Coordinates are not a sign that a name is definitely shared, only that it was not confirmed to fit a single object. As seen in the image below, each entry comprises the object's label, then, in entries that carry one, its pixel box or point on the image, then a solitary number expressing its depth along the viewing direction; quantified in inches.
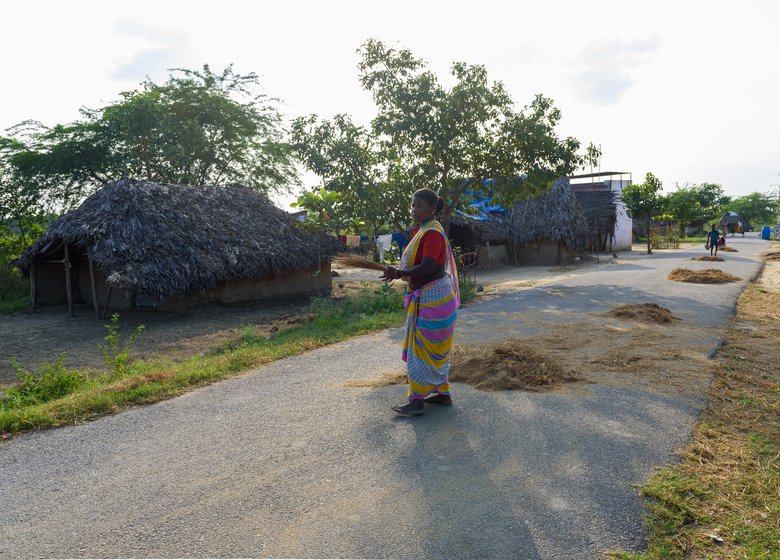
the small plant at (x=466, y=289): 478.7
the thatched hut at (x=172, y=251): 454.6
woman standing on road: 161.8
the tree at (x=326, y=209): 462.6
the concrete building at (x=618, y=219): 1331.2
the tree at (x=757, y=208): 2719.0
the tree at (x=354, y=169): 537.0
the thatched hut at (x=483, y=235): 885.8
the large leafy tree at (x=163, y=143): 686.5
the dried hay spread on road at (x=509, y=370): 193.2
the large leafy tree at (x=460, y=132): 526.9
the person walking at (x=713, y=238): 840.2
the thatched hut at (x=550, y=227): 937.5
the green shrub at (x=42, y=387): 210.7
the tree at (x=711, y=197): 2398.1
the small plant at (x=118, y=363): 235.3
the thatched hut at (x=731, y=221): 2284.2
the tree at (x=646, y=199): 1143.6
